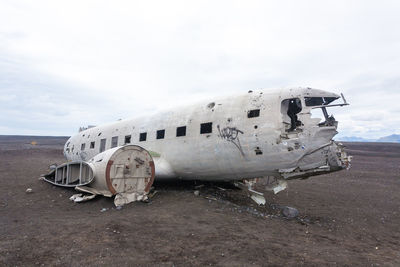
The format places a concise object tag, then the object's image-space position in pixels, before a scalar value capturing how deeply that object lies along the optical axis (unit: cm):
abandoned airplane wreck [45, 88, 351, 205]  987
